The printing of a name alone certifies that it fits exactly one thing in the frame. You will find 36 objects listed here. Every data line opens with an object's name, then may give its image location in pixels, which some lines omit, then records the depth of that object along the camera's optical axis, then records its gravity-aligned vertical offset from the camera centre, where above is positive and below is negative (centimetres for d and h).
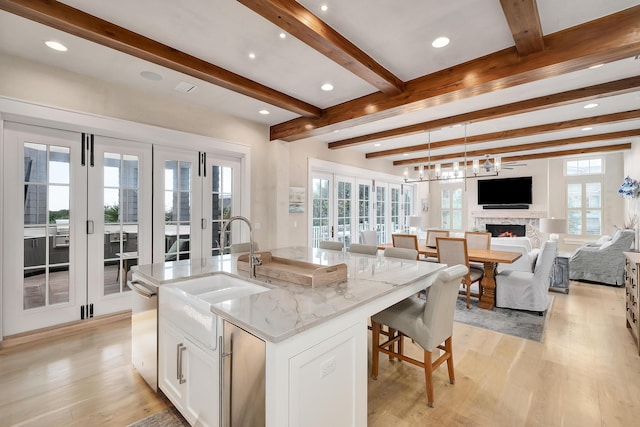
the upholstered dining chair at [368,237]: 564 -46
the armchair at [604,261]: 495 -83
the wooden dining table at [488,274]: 380 -81
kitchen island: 114 -53
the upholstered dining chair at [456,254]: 382 -54
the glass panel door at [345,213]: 636 +0
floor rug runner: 179 -128
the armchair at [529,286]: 360 -92
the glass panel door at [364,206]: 700 +17
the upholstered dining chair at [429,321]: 189 -74
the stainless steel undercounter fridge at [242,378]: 122 -73
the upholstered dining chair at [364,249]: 331 -41
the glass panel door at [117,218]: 329 -6
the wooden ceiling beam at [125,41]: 193 +131
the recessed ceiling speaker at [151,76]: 297 +141
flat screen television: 822 +64
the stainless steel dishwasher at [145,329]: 195 -82
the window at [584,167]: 735 +121
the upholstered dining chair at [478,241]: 450 -42
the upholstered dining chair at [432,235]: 514 -39
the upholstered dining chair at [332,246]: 369 -41
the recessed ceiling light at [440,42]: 236 +140
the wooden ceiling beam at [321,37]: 184 +127
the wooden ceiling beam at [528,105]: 303 +132
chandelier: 431 +73
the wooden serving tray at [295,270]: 176 -39
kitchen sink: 148 -53
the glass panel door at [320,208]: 580 +10
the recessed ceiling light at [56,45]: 245 +141
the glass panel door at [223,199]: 423 +21
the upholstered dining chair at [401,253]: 298 -41
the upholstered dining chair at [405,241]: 439 -42
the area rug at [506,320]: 315 -126
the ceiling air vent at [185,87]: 322 +140
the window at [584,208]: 729 +15
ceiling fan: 465 +76
